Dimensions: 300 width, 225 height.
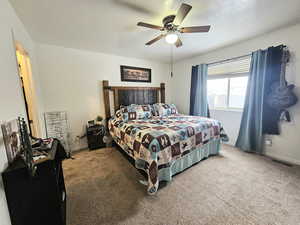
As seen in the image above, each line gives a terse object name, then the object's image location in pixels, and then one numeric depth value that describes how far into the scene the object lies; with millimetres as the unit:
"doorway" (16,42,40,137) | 1927
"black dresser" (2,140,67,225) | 892
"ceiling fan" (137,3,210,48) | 1644
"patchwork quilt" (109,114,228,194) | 1697
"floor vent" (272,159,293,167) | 2202
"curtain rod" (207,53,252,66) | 2720
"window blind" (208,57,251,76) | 2779
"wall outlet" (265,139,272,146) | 2533
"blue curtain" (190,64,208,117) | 3434
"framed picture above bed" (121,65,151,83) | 3508
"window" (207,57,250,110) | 2875
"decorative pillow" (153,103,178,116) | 3383
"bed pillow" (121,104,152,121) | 2913
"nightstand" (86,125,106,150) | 2944
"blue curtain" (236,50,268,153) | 2449
